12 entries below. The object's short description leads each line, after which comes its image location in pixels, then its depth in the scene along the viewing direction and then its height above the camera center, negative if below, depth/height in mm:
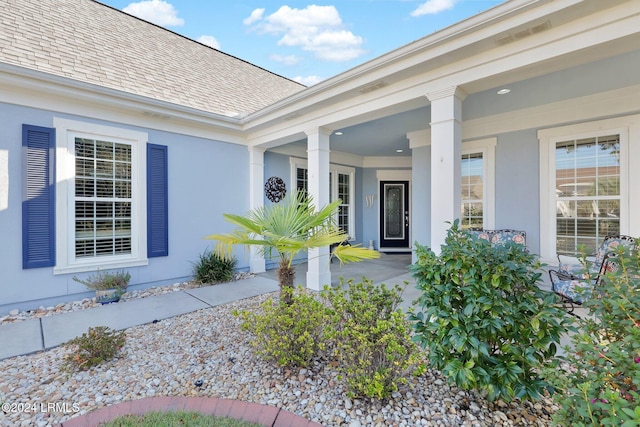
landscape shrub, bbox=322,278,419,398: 2094 -998
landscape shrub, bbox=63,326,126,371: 2688 -1327
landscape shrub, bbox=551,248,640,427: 1302 -714
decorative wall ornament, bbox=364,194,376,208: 9773 +462
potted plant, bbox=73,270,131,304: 4543 -1154
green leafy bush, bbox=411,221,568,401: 1821 -713
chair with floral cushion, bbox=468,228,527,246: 5195 -430
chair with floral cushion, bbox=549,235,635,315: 3576 -857
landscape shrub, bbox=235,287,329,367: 2506 -1062
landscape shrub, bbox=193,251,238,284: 5691 -1120
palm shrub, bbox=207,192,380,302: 2801 -216
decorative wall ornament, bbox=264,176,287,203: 7121 +602
